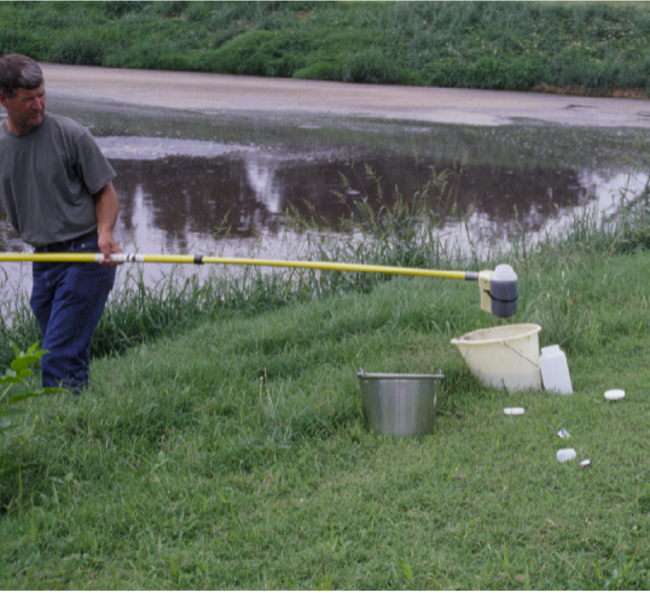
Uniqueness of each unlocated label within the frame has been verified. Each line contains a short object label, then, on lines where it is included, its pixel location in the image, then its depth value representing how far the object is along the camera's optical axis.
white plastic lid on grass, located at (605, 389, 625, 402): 3.68
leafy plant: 2.64
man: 3.77
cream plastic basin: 3.83
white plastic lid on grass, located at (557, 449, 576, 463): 3.18
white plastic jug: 3.87
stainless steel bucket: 3.39
